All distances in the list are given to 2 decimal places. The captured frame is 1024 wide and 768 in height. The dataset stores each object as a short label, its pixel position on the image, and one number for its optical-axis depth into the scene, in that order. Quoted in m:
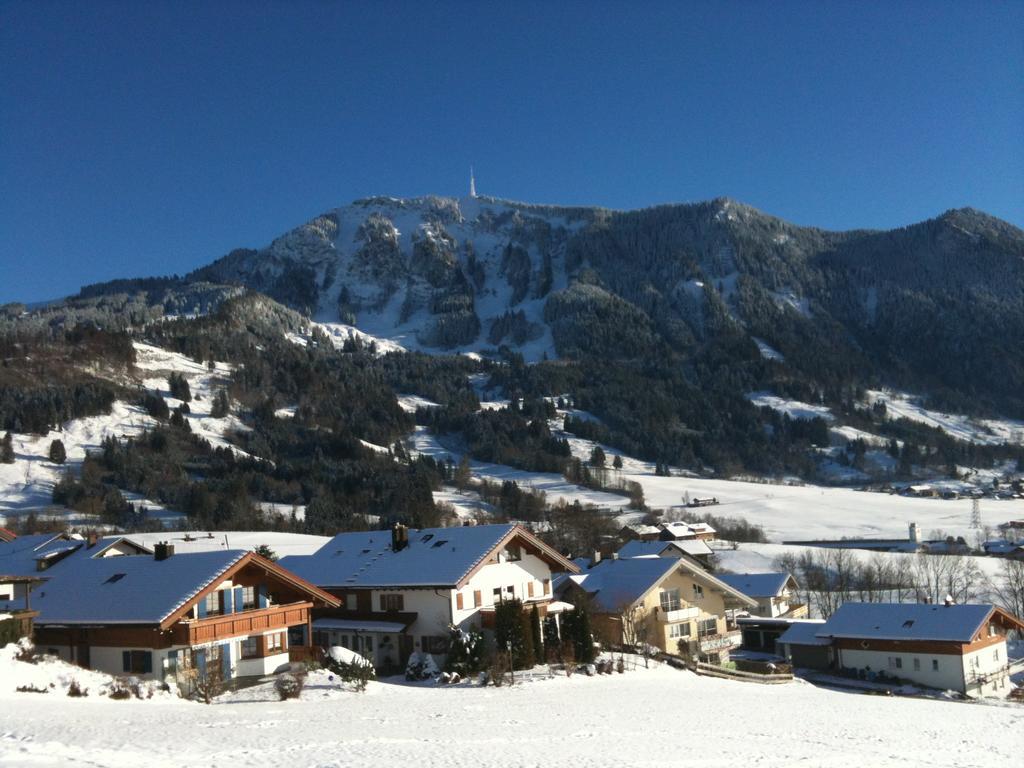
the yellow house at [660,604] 44.62
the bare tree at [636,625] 44.41
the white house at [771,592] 61.06
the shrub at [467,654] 33.50
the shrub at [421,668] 33.38
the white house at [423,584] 37.22
